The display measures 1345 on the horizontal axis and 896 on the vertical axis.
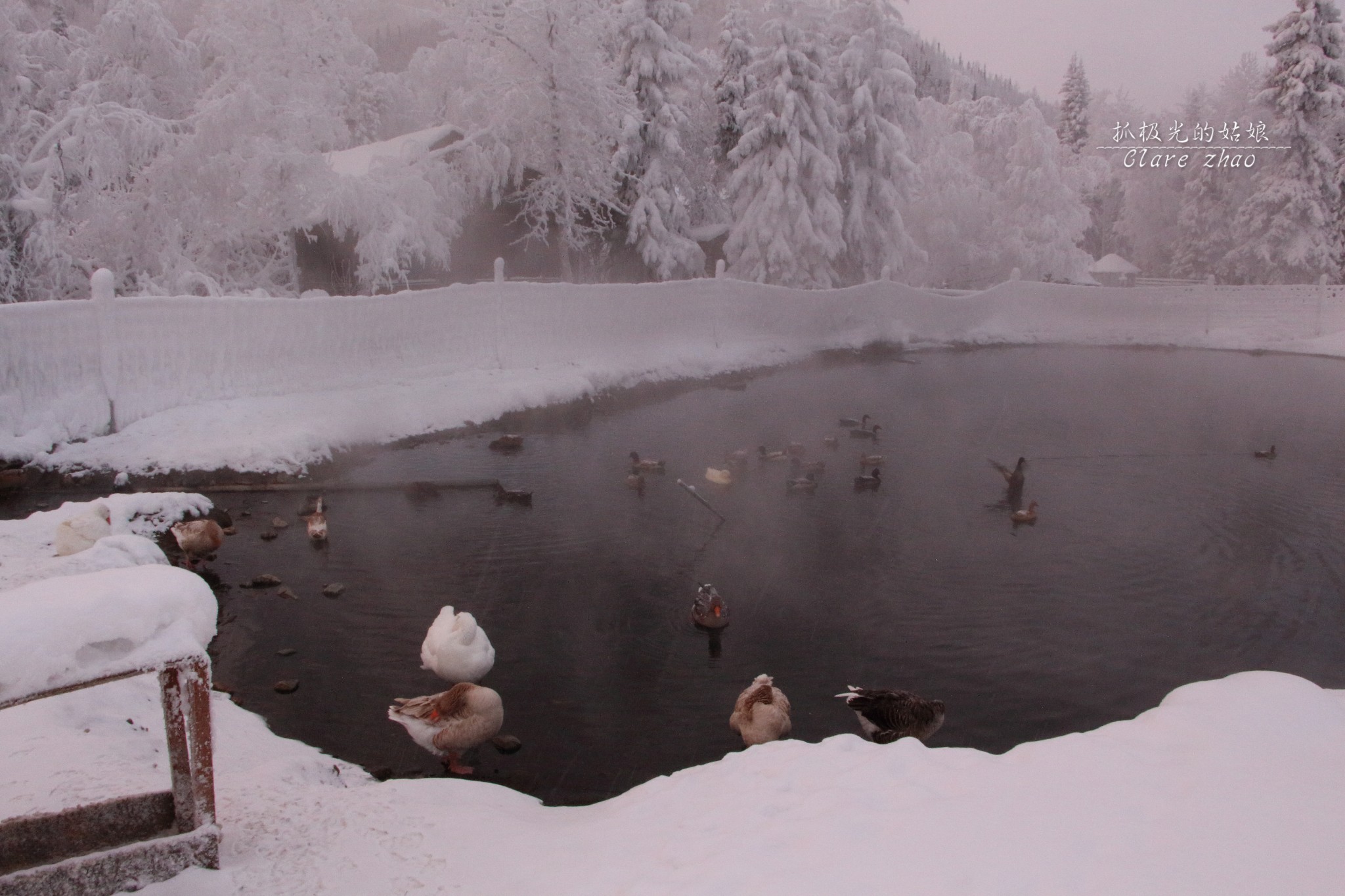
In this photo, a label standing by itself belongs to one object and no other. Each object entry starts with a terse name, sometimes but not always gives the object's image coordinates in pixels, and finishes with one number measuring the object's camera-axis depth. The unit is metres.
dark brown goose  5.34
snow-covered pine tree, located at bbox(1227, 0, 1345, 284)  31.72
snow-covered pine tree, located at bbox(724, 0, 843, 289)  29.03
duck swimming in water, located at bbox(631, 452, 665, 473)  11.92
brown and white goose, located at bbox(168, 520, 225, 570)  8.09
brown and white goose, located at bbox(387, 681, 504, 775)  5.20
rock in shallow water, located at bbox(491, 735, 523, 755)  5.47
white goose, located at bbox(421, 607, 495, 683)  6.02
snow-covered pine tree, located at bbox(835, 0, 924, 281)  31.94
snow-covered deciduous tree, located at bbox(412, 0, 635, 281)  26.45
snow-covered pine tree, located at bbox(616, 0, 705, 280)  29.73
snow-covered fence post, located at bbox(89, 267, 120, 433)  11.02
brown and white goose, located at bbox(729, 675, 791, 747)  5.34
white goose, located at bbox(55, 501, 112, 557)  7.14
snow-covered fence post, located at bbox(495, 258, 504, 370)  17.05
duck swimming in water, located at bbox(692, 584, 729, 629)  7.13
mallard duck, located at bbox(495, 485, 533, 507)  10.45
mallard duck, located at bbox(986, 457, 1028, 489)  11.52
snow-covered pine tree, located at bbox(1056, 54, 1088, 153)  62.78
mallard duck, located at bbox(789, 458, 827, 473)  12.14
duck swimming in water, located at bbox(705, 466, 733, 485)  11.63
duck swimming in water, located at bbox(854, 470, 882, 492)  11.72
